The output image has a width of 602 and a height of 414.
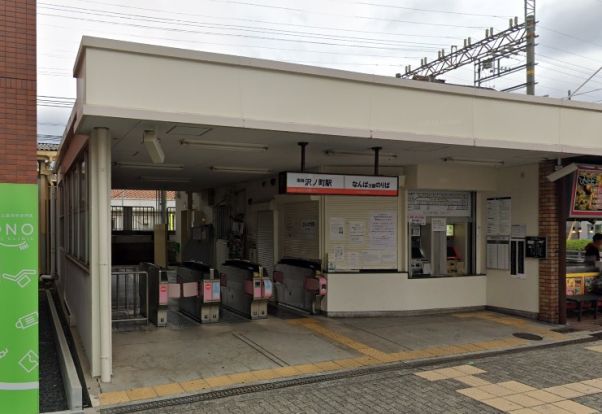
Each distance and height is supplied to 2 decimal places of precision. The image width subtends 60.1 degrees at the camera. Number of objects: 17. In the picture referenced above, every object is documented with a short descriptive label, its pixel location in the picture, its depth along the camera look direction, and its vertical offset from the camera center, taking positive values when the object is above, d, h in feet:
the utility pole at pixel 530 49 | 61.77 +19.66
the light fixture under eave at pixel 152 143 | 19.90 +2.74
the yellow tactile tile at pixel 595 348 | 24.95 -6.62
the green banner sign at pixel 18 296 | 13.87 -2.20
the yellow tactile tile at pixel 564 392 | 18.48 -6.50
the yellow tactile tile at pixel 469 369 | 21.13 -6.48
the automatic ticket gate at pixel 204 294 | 29.96 -4.65
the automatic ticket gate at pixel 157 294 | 28.71 -4.50
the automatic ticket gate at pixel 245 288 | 31.04 -4.64
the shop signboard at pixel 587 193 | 30.47 +1.17
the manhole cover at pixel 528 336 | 26.71 -6.46
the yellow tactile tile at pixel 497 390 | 18.67 -6.48
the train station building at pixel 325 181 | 19.20 +1.80
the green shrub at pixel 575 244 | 55.01 -3.48
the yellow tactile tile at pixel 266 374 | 20.06 -6.30
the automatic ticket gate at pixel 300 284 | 31.60 -4.52
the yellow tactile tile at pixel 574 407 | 16.94 -6.48
